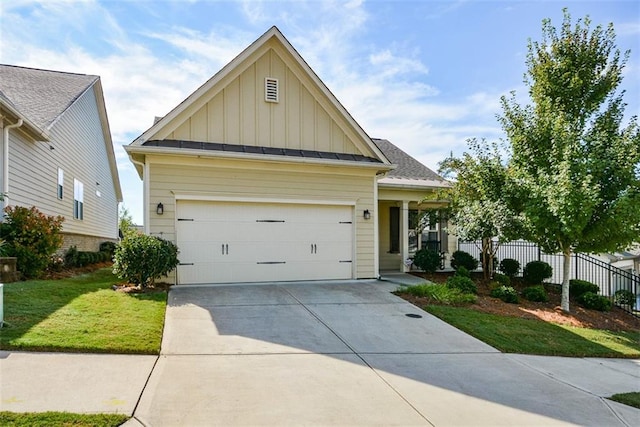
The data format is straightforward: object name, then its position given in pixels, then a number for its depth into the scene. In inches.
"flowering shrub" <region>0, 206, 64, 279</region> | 362.3
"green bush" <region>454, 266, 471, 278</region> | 492.1
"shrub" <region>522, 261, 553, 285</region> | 509.0
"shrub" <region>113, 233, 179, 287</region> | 343.3
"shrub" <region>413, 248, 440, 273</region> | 529.3
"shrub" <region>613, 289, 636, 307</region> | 459.2
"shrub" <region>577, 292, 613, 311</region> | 429.1
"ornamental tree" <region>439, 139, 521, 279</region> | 422.0
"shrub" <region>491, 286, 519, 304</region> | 413.1
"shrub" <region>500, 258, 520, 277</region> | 541.0
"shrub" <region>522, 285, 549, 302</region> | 431.5
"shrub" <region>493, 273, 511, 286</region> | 477.9
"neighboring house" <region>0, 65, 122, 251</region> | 411.8
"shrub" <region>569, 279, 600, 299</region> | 460.8
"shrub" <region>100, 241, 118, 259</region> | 722.2
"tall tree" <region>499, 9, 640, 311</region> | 356.2
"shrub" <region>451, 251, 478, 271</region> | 549.6
